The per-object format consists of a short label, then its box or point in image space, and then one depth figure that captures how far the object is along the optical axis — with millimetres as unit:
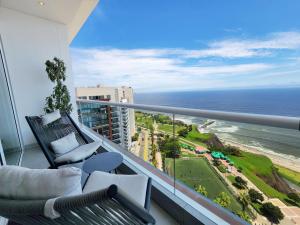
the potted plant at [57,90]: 4160
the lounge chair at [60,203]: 650
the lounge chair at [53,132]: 2254
